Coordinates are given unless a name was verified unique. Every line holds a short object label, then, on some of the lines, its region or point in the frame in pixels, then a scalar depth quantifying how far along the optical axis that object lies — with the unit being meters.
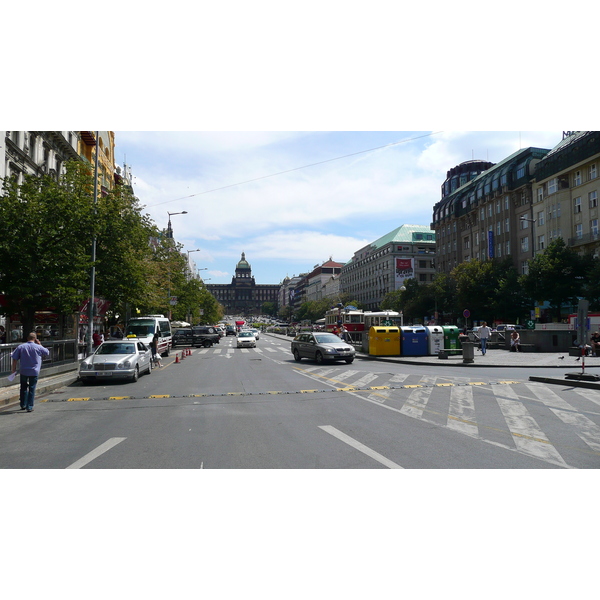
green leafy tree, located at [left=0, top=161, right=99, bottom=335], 19.81
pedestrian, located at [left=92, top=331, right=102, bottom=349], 28.62
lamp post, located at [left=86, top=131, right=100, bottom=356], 23.30
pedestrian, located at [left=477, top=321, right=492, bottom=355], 25.82
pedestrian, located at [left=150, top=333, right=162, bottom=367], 25.09
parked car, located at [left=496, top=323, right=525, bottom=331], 35.47
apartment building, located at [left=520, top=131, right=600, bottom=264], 49.72
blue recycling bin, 26.73
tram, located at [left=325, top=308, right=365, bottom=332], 37.56
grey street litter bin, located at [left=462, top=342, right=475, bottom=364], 22.02
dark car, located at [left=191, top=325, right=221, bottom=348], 47.62
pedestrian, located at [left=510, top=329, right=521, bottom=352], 29.76
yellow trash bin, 26.62
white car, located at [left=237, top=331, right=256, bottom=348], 44.87
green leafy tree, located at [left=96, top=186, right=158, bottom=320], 26.38
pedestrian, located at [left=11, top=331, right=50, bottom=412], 11.35
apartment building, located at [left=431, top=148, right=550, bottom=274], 62.91
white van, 31.55
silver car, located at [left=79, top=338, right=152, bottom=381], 16.70
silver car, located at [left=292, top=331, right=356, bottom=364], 23.08
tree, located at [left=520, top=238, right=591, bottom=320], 44.50
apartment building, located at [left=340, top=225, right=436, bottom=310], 102.74
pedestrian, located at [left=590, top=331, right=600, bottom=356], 23.98
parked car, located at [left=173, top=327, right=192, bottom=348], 46.69
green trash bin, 26.72
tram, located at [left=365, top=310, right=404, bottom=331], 34.88
